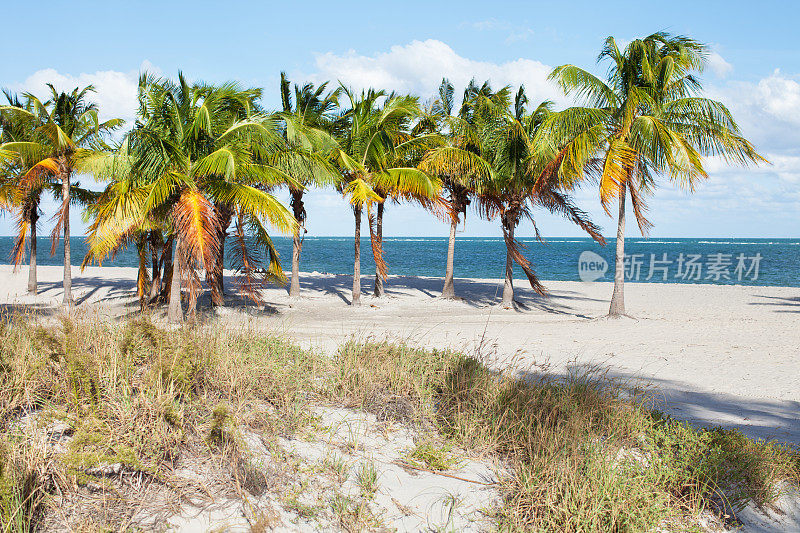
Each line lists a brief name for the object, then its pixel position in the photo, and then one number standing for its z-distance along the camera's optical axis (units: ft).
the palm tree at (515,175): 54.49
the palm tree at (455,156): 57.88
